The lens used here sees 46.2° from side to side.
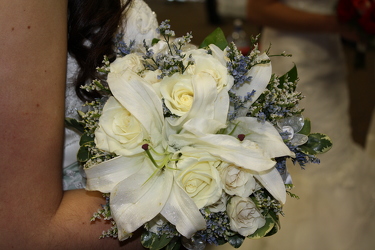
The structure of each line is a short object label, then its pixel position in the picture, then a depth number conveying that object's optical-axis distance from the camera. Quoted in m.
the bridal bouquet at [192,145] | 0.89
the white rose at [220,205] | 0.95
